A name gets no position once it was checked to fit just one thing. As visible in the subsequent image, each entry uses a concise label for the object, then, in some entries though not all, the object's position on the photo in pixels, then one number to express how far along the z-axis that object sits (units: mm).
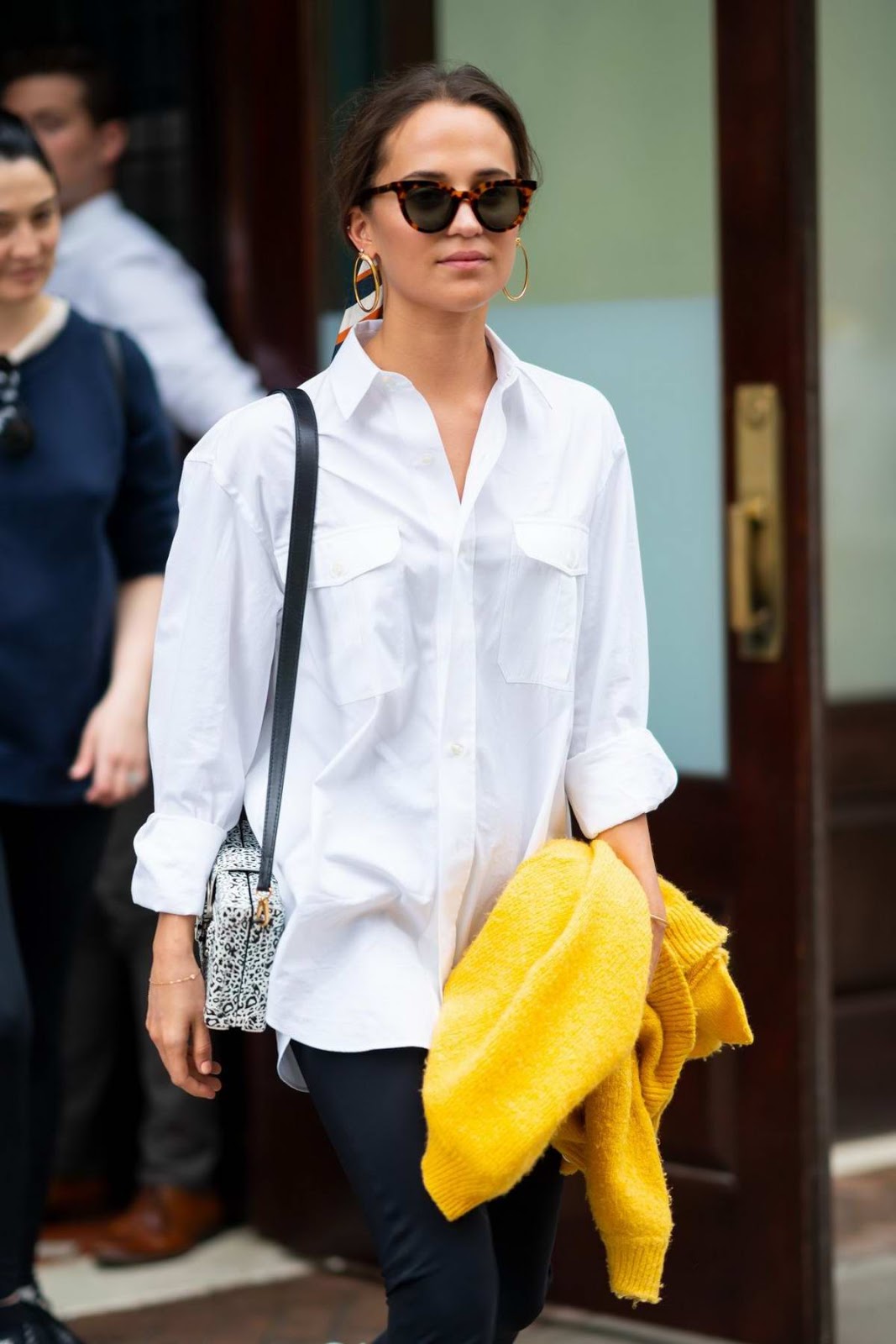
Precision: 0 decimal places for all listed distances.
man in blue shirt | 7699
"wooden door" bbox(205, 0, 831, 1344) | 6262
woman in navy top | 5961
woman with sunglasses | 4156
